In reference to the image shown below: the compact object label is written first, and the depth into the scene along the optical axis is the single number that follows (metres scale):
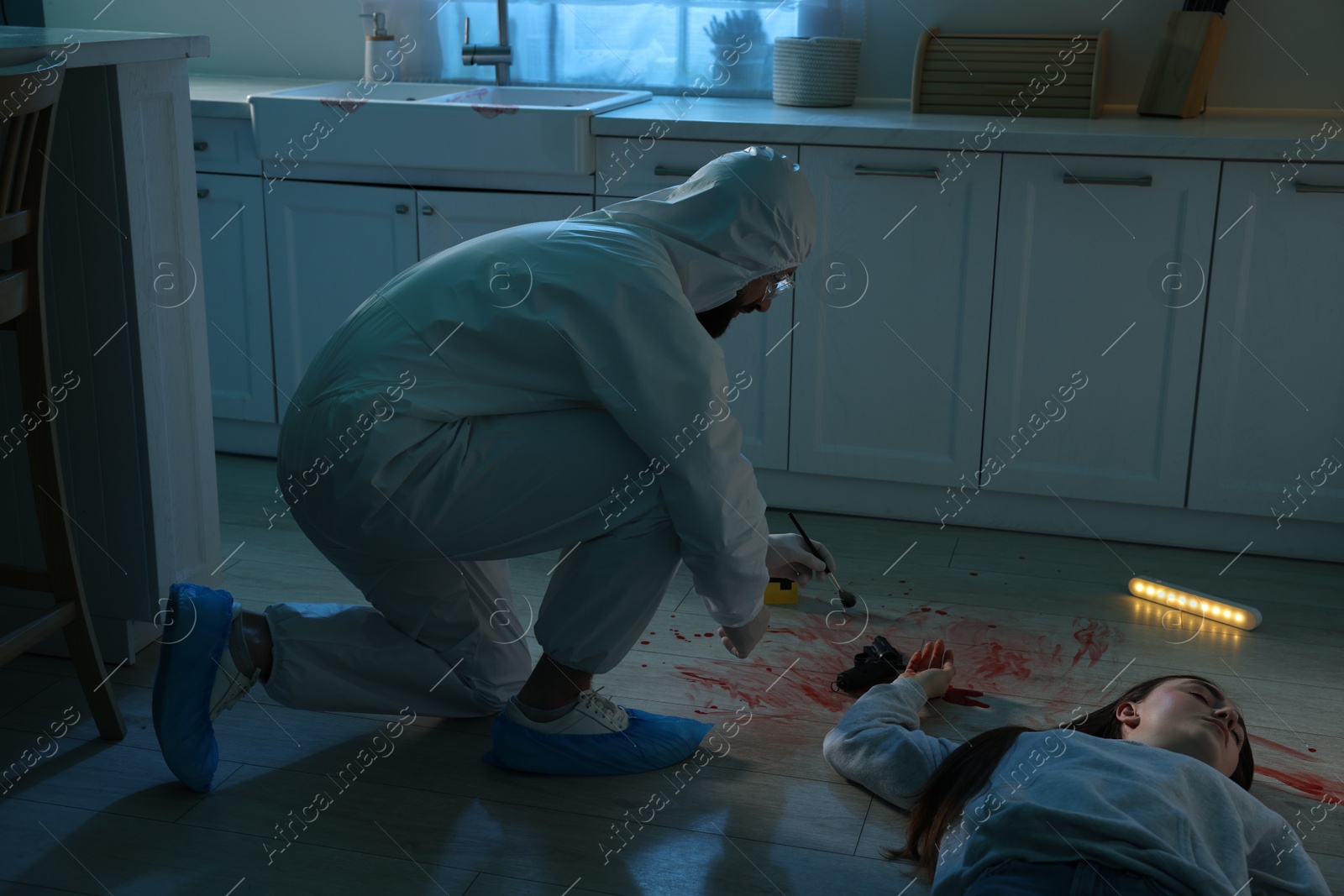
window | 3.13
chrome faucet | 3.16
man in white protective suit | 1.55
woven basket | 2.92
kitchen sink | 2.69
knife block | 2.71
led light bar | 2.27
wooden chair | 1.53
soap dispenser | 3.26
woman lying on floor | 1.25
